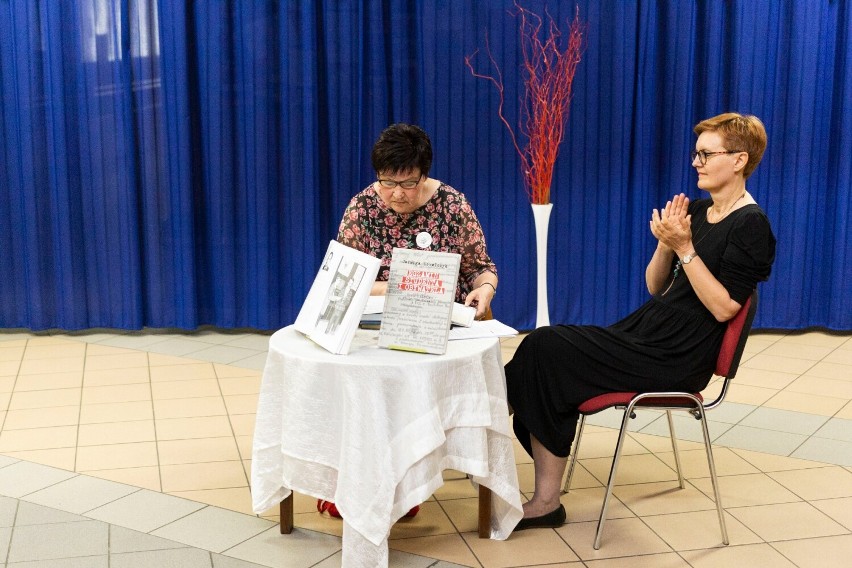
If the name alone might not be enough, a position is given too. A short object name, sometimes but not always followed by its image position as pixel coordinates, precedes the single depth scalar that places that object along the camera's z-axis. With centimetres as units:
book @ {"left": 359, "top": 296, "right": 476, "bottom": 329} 272
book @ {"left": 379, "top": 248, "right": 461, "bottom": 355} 249
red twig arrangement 510
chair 264
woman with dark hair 296
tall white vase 498
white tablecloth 239
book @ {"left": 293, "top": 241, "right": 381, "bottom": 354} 246
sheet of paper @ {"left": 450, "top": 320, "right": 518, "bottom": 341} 266
